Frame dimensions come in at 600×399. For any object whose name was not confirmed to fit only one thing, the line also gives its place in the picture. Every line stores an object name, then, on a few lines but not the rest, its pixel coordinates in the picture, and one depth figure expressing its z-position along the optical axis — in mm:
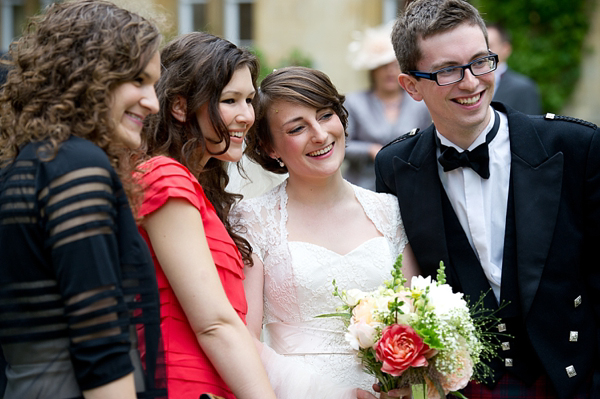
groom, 2912
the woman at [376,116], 6320
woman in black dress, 1780
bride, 3170
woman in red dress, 2287
